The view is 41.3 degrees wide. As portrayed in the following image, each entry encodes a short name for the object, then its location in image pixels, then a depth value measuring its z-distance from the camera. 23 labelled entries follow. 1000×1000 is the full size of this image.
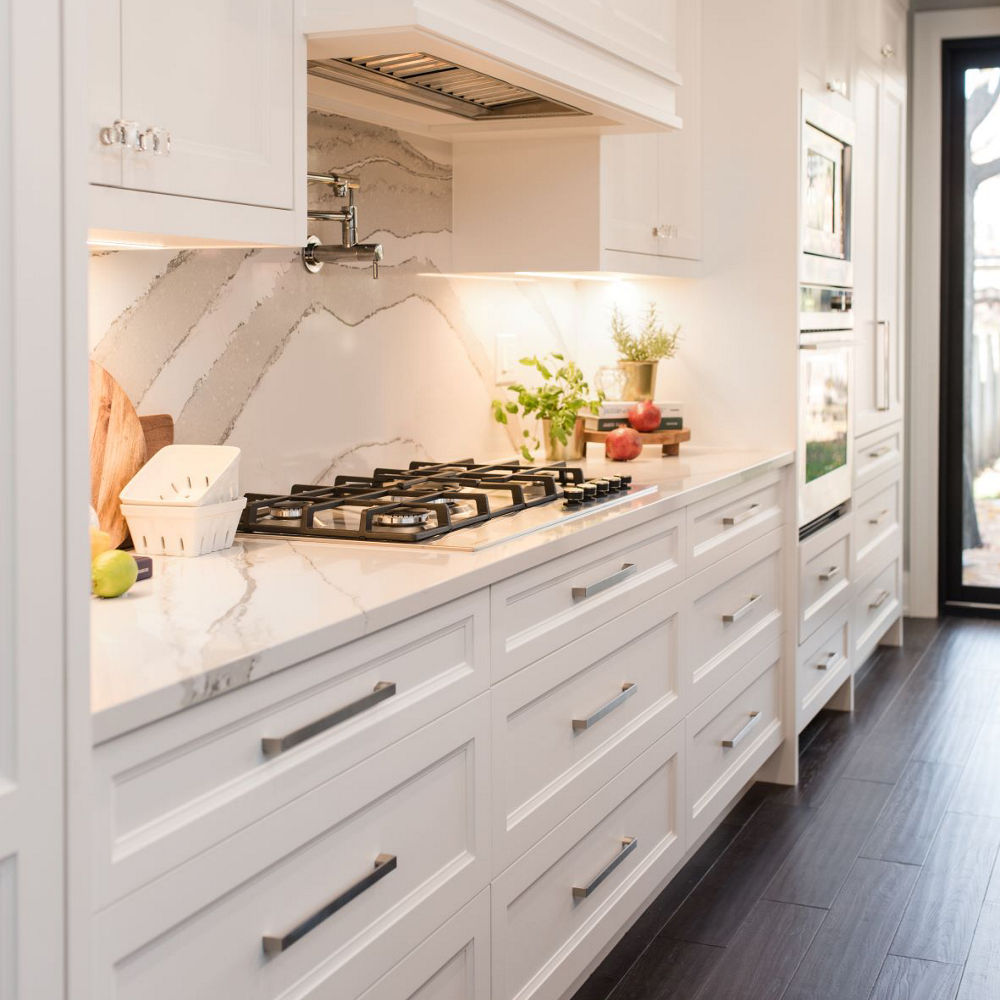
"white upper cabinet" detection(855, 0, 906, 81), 4.30
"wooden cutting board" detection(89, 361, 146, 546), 1.97
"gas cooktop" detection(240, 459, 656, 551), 2.04
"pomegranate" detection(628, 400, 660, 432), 3.40
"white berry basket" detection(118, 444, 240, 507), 1.93
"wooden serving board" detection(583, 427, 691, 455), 3.36
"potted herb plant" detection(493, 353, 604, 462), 3.22
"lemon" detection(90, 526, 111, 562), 1.70
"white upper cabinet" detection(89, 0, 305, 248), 1.55
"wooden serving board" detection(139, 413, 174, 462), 2.10
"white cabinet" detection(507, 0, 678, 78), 2.39
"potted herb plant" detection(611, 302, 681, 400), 3.54
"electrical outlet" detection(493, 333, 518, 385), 3.37
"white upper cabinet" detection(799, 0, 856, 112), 3.58
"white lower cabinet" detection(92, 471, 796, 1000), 1.25
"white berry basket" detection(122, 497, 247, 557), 1.90
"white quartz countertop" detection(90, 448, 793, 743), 1.23
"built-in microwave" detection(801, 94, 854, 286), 3.62
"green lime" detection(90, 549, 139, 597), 1.57
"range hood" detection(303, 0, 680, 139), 1.94
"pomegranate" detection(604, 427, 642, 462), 3.25
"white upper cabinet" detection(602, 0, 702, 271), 3.13
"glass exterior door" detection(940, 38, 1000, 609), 5.45
